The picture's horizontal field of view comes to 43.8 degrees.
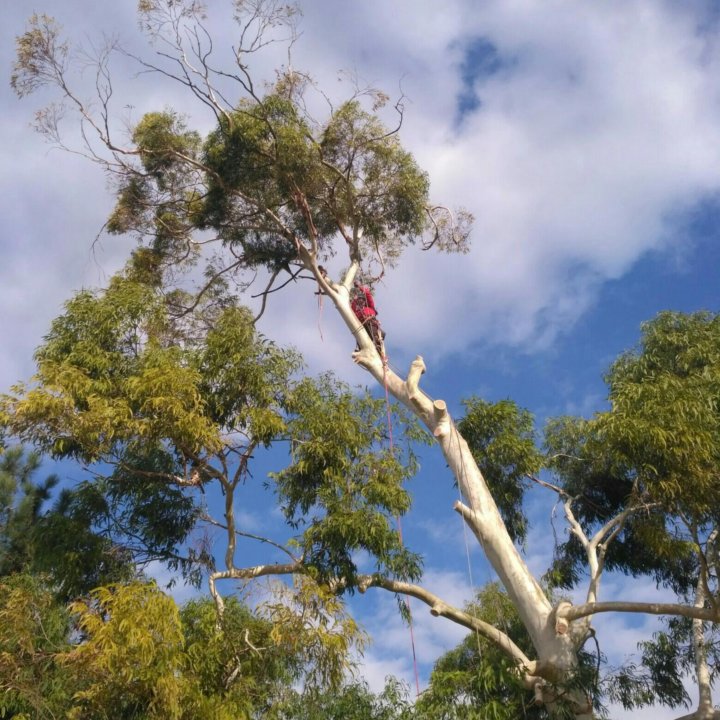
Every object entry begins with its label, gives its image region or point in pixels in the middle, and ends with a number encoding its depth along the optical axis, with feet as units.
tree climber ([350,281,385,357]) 34.78
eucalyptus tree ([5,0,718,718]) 25.94
